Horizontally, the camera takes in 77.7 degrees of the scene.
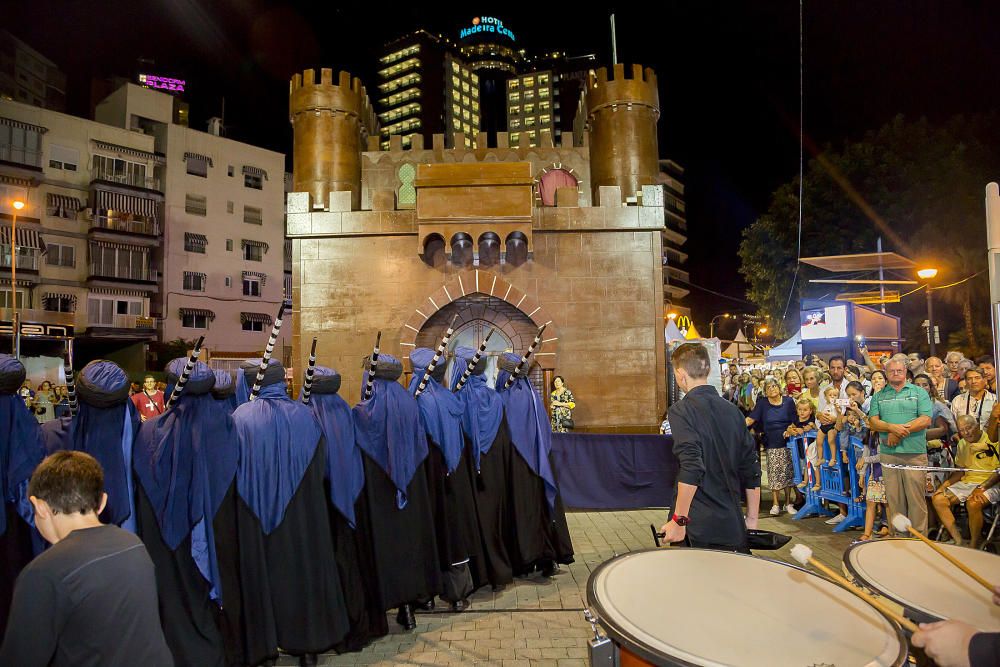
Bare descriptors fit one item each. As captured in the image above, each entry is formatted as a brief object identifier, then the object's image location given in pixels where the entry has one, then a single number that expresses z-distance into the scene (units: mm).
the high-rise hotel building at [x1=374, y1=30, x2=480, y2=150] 89375
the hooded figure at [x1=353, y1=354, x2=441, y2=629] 5184
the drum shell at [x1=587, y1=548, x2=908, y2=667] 2102
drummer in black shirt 3787
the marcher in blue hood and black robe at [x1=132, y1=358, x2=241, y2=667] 3951
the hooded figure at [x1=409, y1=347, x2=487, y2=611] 5785
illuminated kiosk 16284
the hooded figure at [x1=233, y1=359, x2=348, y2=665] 4316
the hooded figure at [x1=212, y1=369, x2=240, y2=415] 4309
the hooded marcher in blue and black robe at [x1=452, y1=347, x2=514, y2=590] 6156
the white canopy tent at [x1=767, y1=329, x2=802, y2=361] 21950
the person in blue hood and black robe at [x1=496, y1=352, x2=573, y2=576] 6418
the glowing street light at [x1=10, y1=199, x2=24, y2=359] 18469
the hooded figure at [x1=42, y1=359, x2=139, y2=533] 3738
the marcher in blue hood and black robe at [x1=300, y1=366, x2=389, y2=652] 4859
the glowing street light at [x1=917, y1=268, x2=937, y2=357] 16828
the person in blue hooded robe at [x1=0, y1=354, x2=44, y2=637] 3658
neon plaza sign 48719
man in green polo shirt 6715
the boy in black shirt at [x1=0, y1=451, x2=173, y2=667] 2104
